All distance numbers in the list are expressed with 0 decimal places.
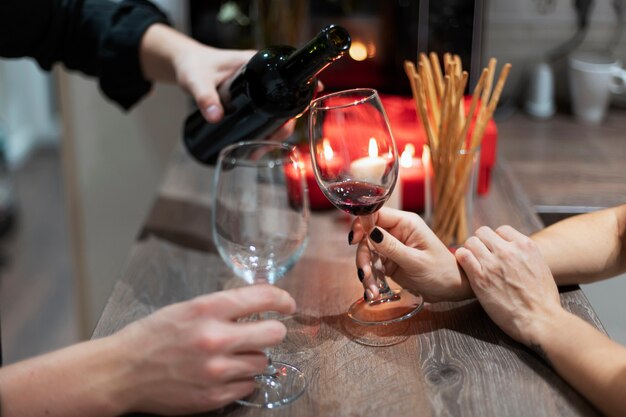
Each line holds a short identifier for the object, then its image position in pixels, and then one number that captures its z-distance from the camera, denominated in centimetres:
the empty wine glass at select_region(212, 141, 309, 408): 100
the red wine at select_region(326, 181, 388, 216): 93
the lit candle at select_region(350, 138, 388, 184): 94
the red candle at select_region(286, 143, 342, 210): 103
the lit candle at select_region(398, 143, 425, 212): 135
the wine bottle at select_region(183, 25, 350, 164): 97
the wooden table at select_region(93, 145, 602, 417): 82
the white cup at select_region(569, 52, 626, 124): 189
